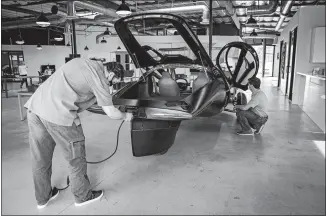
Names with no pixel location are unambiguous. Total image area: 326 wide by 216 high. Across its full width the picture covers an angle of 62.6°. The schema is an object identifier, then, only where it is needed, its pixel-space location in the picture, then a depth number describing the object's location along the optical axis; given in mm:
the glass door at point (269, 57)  23662
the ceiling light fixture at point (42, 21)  8672
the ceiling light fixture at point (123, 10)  7338
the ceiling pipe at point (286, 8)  8188
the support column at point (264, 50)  22628
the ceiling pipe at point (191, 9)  10578
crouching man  4312
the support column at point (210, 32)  7780
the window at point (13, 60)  19141
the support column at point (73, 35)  12096
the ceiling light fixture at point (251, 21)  9659
